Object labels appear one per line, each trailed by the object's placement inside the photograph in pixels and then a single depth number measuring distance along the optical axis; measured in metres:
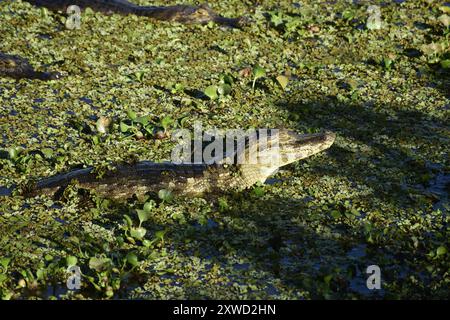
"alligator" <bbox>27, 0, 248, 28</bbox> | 12.30
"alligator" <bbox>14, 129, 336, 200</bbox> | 7.88
